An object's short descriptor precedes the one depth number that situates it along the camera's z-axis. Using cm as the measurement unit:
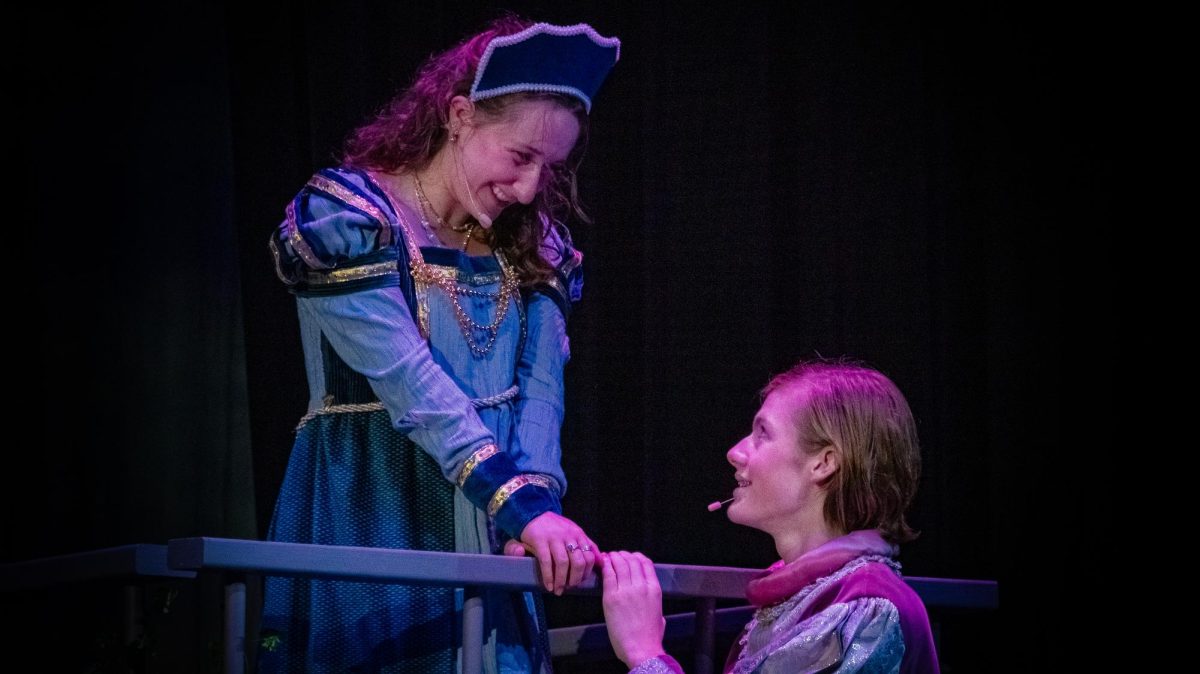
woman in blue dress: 695
